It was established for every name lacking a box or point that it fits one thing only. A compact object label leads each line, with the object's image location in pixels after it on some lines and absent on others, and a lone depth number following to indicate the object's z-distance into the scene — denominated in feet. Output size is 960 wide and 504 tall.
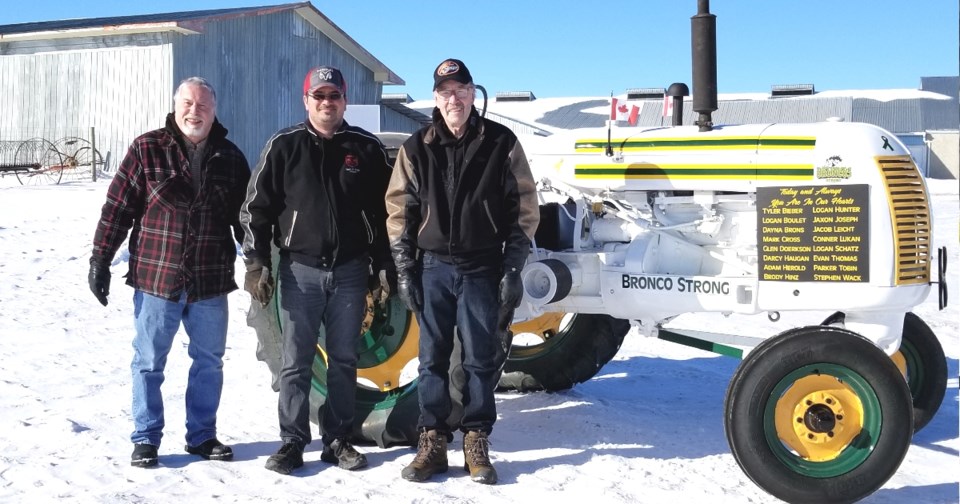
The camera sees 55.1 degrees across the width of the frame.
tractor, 12.05
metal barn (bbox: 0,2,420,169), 58.18
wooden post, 54.70
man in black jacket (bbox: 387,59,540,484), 12.77
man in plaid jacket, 13.19
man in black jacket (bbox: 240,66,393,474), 12.93
